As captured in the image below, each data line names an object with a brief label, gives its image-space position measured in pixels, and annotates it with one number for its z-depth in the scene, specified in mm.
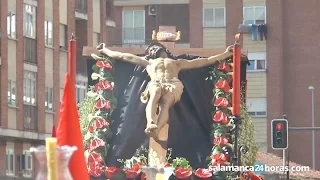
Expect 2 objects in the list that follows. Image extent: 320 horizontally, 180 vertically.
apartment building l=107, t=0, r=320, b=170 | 63844
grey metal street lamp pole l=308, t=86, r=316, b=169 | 62556
